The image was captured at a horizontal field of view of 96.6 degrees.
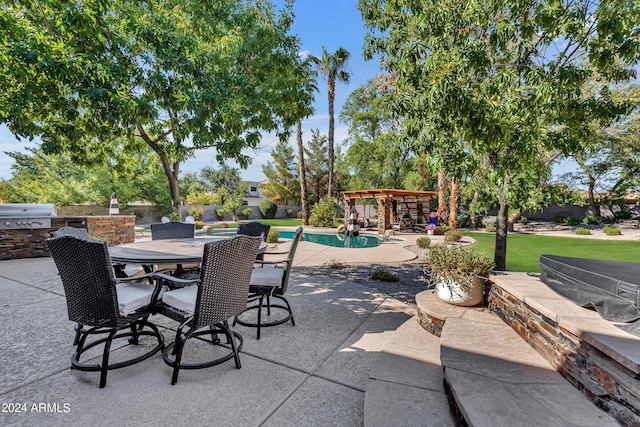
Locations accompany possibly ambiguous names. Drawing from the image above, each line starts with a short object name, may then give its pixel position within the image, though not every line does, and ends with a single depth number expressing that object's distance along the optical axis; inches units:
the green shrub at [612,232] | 522.9
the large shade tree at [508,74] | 120.3
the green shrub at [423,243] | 390.0
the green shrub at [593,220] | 702.9
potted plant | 113.4
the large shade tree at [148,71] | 147.9
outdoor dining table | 106.8
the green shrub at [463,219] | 697.6
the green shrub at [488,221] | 670.2
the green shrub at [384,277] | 208.4
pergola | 587.8
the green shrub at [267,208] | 1124.5
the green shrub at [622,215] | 735.7
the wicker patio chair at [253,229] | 172.6
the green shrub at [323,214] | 727.1
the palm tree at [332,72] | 711.1
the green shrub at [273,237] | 402.0
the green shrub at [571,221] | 725.9
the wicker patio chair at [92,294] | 80.1
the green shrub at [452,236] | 431.4
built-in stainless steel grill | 270.2
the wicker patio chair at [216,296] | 83.0
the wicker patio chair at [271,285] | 120.9
